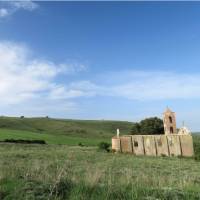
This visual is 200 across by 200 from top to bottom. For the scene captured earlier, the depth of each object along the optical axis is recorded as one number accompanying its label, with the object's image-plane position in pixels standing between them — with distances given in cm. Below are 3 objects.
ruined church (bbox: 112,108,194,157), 3741
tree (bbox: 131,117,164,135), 6831
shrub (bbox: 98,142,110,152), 4862
